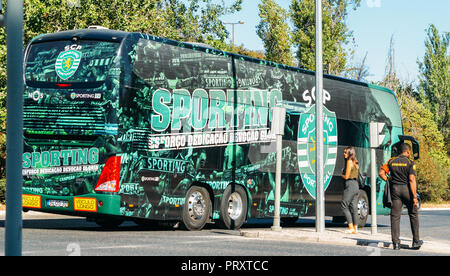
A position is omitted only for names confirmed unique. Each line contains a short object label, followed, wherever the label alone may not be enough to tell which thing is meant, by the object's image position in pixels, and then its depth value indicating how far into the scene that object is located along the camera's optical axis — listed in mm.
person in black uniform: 13273
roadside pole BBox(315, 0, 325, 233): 15953
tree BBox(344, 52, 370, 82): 49000
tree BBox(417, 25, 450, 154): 63188
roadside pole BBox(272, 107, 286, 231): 16312
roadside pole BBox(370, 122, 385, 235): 16547
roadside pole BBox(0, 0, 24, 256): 6105
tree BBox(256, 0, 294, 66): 46406
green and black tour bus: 13797
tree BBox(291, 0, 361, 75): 43531
